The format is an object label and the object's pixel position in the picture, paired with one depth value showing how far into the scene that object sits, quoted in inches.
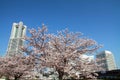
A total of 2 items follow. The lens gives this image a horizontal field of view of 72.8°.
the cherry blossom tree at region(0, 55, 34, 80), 508.6
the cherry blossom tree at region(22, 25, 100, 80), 298.9
